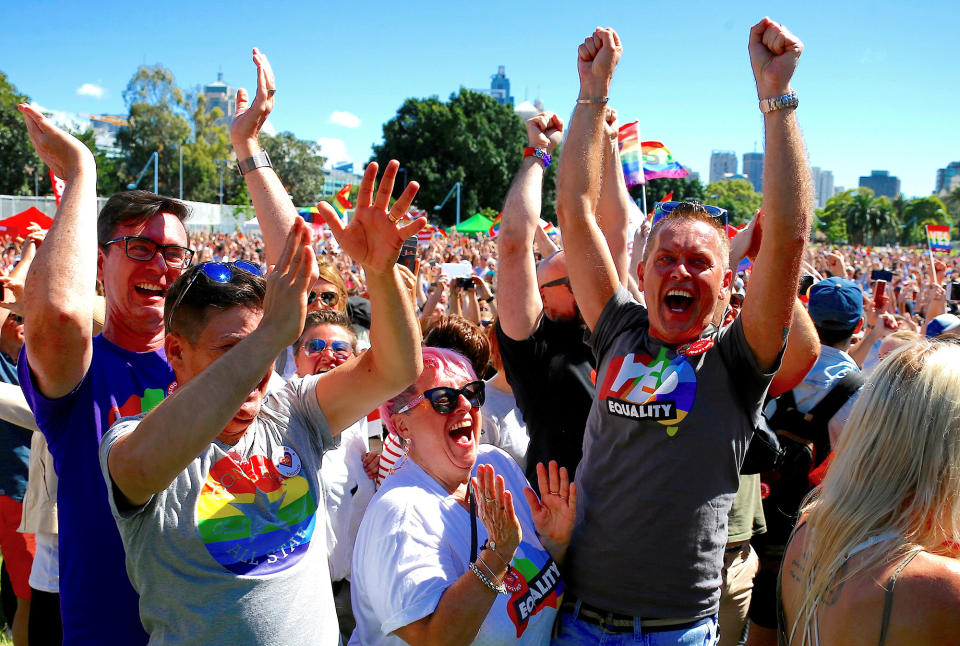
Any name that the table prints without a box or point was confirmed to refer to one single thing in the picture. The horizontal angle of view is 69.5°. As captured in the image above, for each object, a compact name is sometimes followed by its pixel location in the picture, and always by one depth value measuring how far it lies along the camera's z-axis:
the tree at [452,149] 44.50
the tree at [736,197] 78.15
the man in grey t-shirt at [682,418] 1.77
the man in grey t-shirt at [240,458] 1.35
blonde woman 1.33
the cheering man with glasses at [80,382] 1.57
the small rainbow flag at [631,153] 4.95
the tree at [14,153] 39.16
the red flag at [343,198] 15.18
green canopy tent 26.39
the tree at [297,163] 60.03
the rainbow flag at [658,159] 6.39
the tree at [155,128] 52.00
